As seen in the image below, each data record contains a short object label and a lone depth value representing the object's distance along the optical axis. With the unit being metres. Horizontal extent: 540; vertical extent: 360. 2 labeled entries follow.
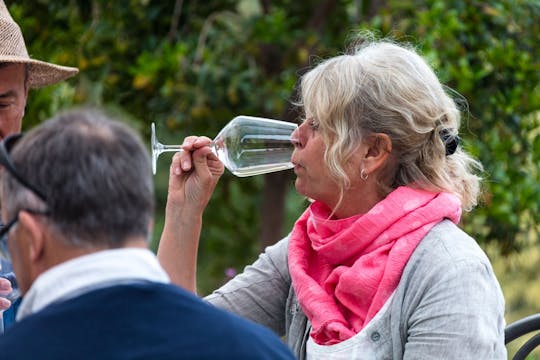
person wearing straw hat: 5.68
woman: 4.65
